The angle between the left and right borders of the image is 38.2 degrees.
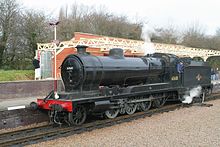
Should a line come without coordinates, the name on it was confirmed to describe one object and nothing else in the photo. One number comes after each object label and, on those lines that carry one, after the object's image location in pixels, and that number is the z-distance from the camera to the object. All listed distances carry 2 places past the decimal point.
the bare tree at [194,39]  51.31
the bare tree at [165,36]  47.76
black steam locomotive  10.48
